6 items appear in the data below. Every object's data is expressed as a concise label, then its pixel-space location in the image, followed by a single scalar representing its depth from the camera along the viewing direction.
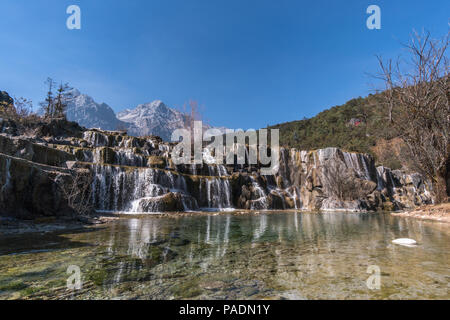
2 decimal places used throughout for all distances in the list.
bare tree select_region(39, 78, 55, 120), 40.93
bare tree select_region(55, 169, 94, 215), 12.37
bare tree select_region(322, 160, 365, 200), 31.45
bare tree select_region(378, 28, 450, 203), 12.98
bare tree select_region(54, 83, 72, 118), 40.32
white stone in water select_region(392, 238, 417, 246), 6.35
